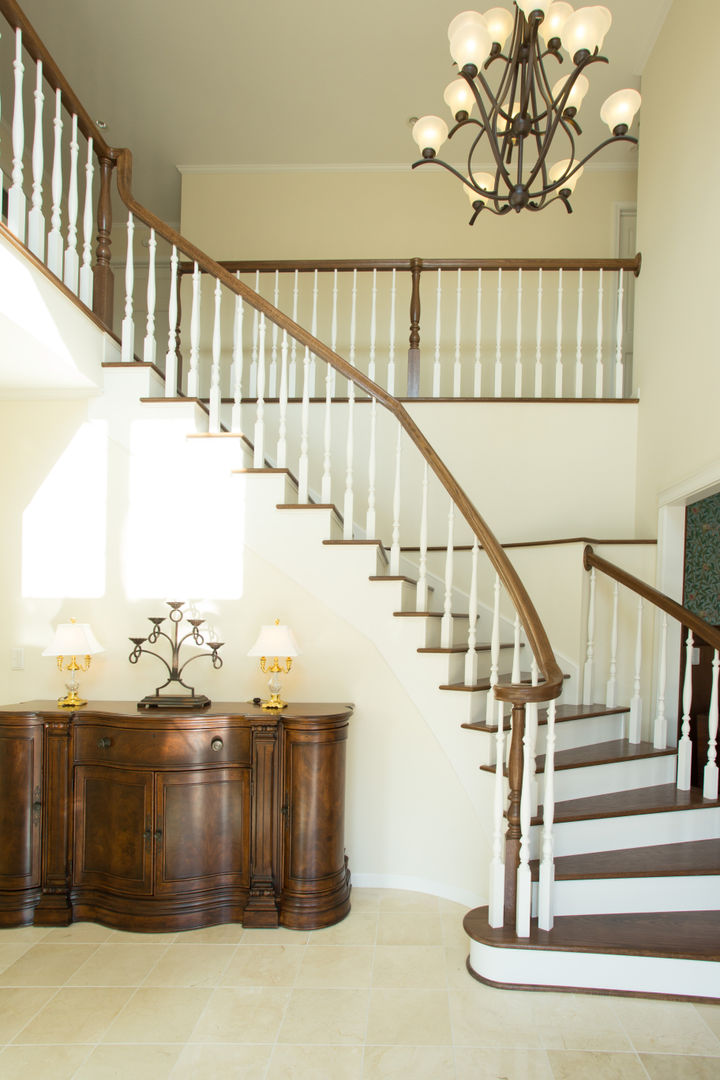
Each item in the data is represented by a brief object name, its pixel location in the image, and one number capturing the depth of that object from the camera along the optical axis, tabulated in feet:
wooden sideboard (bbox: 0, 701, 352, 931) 11.03
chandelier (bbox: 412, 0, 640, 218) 9.40
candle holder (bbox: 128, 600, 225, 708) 11.88
